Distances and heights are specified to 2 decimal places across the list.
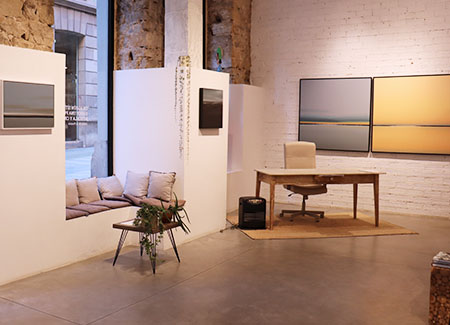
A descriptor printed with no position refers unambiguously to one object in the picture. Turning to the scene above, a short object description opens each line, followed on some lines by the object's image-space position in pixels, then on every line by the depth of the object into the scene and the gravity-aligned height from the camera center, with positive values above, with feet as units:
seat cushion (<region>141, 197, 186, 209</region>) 18.42 -3.01
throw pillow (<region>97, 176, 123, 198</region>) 19.52 -2.62
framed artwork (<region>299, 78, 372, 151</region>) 26.13 +0.54
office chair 24.04 -1.70
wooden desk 21.25 -2.33
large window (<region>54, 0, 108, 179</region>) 19.71 +1.42
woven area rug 20.83 -4.56
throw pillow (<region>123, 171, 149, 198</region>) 19.37 -2.52
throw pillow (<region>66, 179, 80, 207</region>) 17.71 -2.64
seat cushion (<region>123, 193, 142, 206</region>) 18.93 -3.00
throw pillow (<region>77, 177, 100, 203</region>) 18.54 -2.64
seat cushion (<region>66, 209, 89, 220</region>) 16.51 -3.15
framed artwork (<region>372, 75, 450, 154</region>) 24.27 +0.50
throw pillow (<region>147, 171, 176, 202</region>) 18.94 -2.47
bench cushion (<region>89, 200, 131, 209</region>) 18.22 -3.08
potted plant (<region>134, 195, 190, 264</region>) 15.60 -3.12
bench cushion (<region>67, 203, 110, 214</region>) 17.29 -3.08
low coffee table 15.69 -3.39
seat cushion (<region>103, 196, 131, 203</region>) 19.19 -3.01
